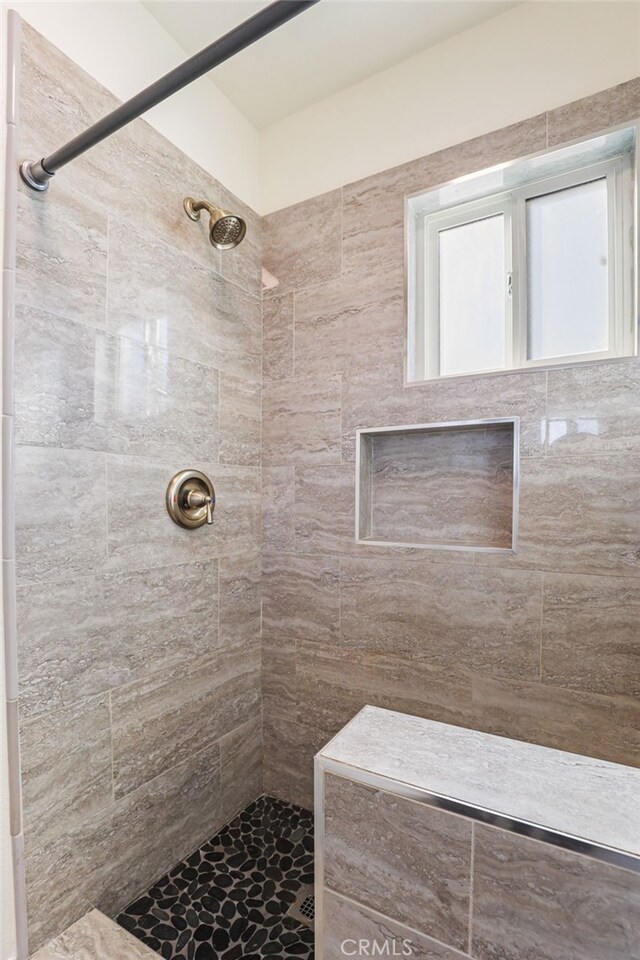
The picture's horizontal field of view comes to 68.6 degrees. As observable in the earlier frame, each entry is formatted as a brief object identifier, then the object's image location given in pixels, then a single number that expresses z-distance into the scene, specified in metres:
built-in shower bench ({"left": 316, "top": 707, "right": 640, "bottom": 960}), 0.77
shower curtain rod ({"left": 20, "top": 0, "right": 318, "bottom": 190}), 0.69
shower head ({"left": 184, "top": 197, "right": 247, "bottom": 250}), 1.48
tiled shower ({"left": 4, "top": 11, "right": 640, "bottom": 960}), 1.17
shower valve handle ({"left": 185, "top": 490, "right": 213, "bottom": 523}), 1.51
